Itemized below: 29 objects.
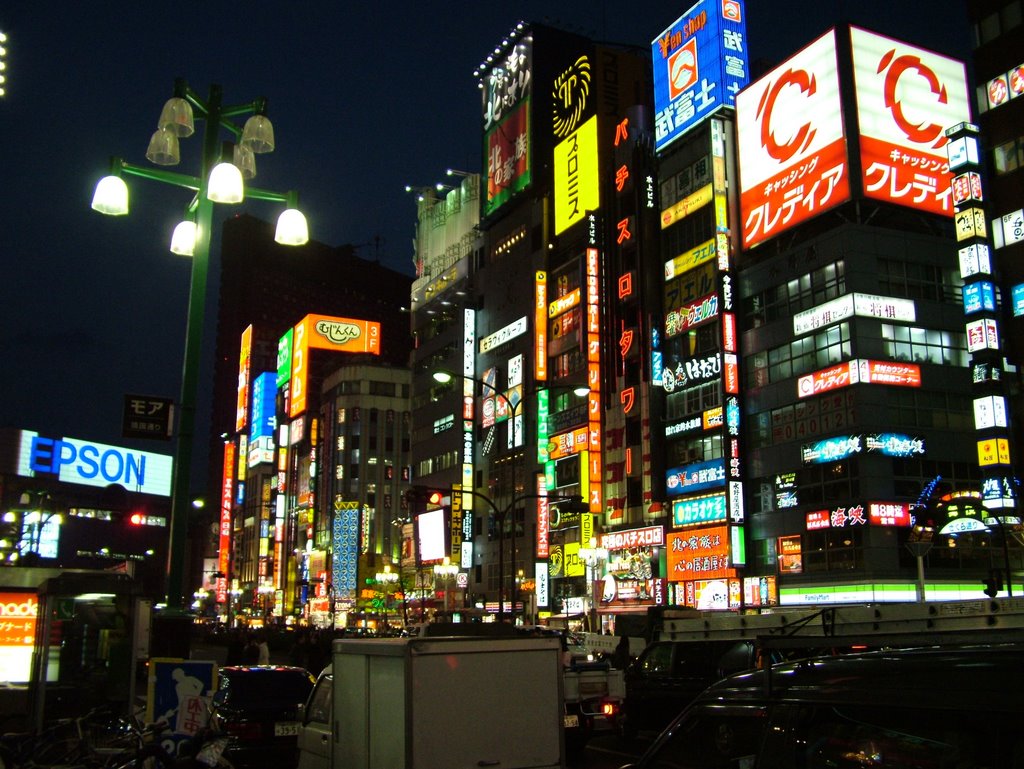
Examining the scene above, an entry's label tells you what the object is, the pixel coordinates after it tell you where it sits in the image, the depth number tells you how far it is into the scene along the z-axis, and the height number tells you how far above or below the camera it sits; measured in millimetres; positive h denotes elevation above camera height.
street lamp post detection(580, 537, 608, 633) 61031 +3051
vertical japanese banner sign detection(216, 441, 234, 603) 150000 +13509
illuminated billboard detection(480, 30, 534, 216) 83312 +40498
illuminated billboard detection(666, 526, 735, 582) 50531 +2725
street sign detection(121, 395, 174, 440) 13578 +2523
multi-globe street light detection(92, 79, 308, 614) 12727 +5235
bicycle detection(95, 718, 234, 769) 9391 -1320
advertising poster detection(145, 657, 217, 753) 10773 -887
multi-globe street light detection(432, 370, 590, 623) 32516 +3468
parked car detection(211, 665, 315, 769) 14406 -1495
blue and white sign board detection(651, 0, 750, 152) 58125 +31276
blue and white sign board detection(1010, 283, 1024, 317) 41656 +12468
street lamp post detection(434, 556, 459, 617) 78112 +2999
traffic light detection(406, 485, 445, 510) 34781 +3811
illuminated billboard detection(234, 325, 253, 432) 163750 +37519
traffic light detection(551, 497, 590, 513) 42531 +4286
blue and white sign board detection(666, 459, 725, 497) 52344 +6823
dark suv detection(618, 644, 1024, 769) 3855 -446
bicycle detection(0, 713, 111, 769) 10828 -1509
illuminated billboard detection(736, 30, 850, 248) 49500 +23142
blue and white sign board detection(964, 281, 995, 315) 39844 +12017
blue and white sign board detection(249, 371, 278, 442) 150000 +29825
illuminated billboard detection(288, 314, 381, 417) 133375 +35275
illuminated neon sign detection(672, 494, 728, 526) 51531 +5036
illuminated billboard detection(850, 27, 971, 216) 48969 +23669
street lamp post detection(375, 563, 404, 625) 93250 +2757
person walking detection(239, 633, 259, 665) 31595 -1415
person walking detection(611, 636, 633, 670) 20630 -949
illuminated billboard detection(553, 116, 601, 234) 70375 +30217
